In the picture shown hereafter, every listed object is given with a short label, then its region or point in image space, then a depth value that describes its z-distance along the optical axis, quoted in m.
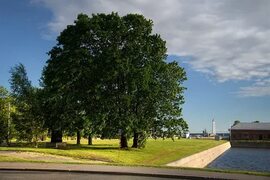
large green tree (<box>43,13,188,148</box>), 34.57
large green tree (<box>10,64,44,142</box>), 34.48
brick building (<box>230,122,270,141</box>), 113.46
